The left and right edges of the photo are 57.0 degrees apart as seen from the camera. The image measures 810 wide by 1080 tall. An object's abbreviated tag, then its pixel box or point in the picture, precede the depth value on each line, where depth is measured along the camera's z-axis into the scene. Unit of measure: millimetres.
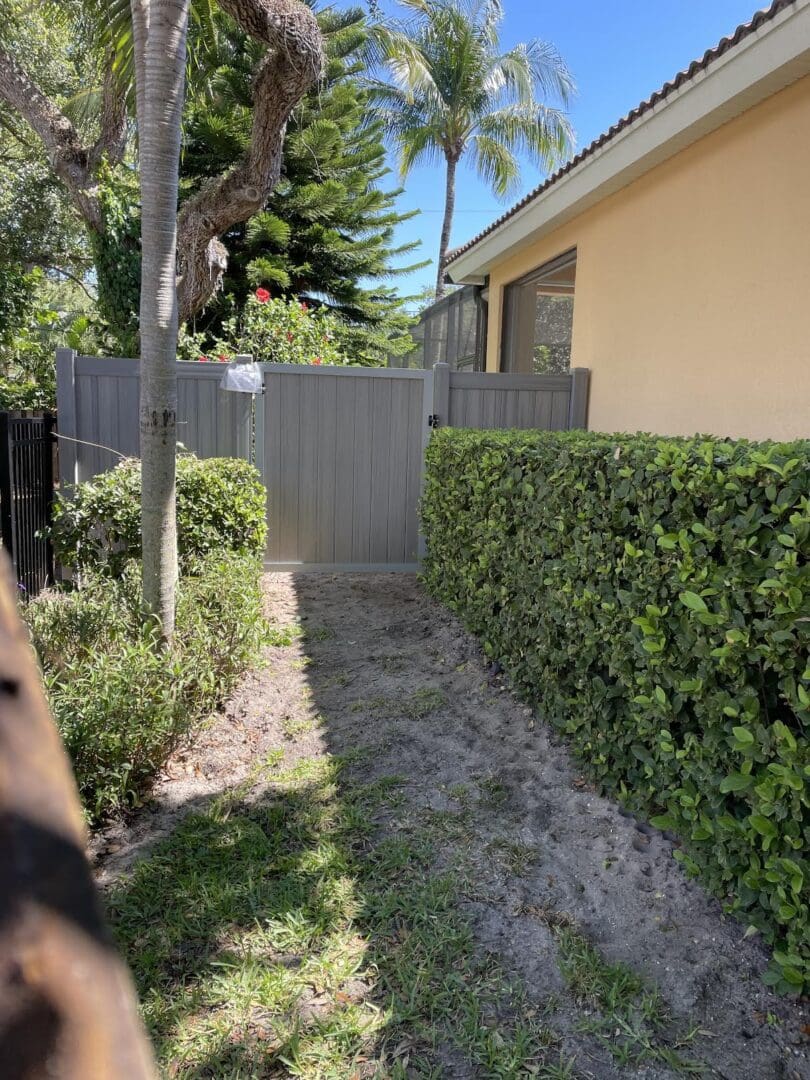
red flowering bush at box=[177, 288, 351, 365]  8344
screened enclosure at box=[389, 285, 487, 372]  10867
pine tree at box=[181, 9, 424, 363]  14508
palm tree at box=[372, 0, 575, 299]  18438
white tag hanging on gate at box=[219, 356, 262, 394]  6504
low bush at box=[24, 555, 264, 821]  2934
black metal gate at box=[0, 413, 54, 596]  5070
